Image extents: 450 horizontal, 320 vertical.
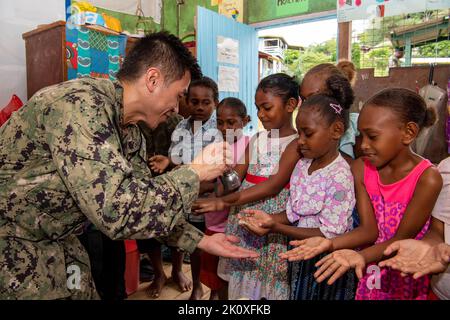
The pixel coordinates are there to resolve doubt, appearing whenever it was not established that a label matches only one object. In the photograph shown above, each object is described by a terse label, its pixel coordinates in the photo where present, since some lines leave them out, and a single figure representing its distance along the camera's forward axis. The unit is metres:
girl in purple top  1.54
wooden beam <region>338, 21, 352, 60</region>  3.58
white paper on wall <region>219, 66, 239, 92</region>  4.41
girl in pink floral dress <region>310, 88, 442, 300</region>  1.37
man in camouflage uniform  1.04
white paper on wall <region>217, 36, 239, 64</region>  4.35
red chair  2.76
